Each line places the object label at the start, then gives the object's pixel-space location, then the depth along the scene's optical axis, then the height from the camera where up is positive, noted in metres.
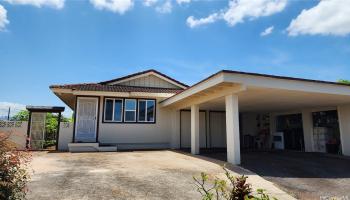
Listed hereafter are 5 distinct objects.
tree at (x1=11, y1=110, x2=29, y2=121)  22.90 +1.59
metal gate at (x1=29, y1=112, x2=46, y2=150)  15.12 +0.05
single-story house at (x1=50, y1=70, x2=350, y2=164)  10.84 +1.03
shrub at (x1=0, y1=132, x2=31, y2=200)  3.35 -0.55
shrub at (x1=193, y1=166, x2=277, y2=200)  3.18 -0.75
